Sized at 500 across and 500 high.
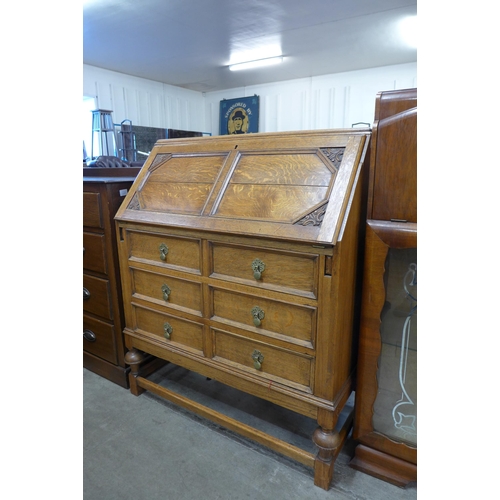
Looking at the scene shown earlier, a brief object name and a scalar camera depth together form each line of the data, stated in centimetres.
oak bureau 122
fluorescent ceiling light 461
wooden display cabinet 118
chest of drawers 185
